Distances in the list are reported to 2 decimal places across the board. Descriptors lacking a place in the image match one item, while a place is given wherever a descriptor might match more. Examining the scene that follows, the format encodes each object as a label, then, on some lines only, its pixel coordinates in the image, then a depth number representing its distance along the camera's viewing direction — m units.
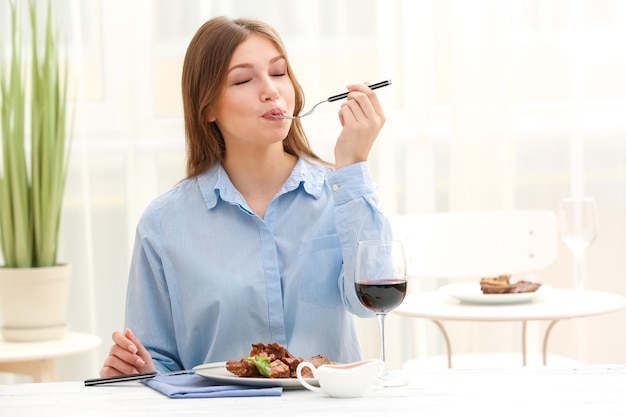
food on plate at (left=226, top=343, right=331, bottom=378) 2.60
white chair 4.71
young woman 3.09
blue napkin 2.55
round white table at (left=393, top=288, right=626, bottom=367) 3.75
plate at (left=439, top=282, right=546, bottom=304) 3.91
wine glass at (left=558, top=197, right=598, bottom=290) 4.24
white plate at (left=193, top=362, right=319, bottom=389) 2.58
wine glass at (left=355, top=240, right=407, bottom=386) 2.57
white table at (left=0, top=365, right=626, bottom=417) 2.43
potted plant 4.52
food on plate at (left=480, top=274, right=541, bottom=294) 3.94
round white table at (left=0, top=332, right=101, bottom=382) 4.16
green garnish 2.60
